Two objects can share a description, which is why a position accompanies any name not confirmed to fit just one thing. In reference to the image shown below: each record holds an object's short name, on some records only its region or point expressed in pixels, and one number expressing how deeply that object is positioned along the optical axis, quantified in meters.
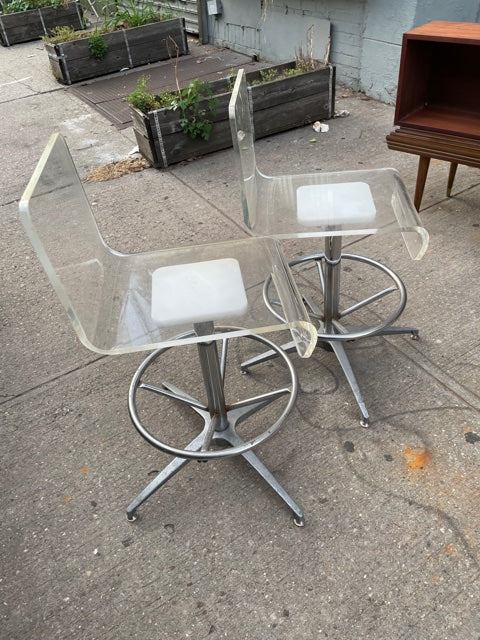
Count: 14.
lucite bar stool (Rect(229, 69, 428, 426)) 2.01
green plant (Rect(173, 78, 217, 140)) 4.13
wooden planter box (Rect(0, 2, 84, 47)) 8.21
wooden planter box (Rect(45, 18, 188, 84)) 6.34
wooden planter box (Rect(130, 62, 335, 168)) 4.23
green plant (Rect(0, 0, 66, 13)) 8.31
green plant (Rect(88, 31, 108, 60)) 6.37
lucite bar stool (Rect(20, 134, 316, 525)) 1.52
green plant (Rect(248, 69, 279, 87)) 4.60
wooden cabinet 3.01
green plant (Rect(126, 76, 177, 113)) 4.21
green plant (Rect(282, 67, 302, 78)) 4.58
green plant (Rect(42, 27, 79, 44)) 6.42
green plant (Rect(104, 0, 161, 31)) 6.67
